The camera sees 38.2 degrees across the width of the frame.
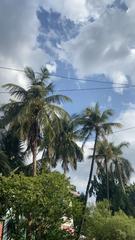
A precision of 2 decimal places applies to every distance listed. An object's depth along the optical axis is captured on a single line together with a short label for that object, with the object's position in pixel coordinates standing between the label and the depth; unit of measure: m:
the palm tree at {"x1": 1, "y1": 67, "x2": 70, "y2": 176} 14.69
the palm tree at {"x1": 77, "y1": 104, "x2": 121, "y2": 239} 17.71
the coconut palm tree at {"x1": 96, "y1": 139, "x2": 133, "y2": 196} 22.33
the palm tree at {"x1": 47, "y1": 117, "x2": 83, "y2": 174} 19.96
